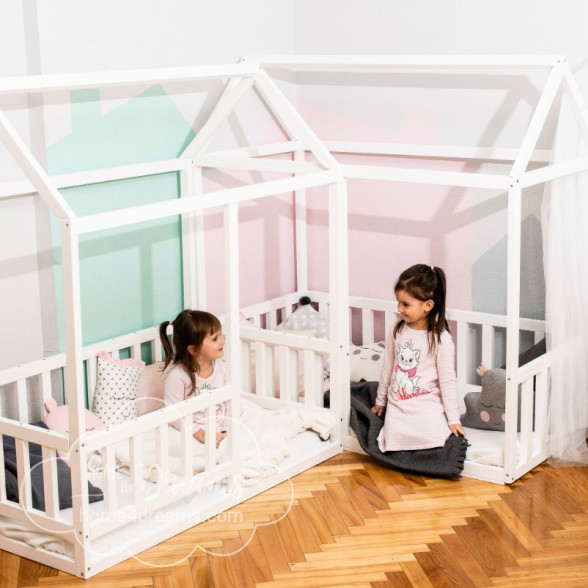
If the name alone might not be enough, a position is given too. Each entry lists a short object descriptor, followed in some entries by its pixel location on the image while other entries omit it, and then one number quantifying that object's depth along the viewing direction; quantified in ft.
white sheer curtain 10.21
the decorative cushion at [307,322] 12.59
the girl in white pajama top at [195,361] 10.18
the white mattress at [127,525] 8.61
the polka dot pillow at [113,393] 10.57
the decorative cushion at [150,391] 10.71
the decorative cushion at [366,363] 12.13
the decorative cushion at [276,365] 11.87
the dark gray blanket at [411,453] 10.22
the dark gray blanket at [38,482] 8.92
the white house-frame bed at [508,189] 9.64
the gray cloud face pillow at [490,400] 10.75
